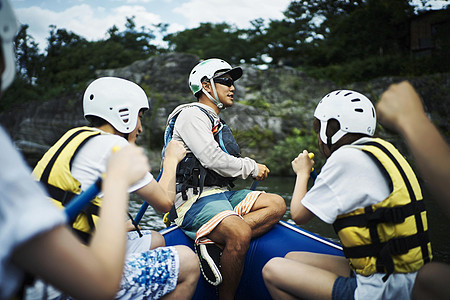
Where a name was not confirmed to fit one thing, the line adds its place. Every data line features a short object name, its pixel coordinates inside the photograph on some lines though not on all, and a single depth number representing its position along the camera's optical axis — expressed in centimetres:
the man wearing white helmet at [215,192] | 273
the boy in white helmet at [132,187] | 172
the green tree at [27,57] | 2923
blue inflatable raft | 280
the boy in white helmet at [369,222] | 181
